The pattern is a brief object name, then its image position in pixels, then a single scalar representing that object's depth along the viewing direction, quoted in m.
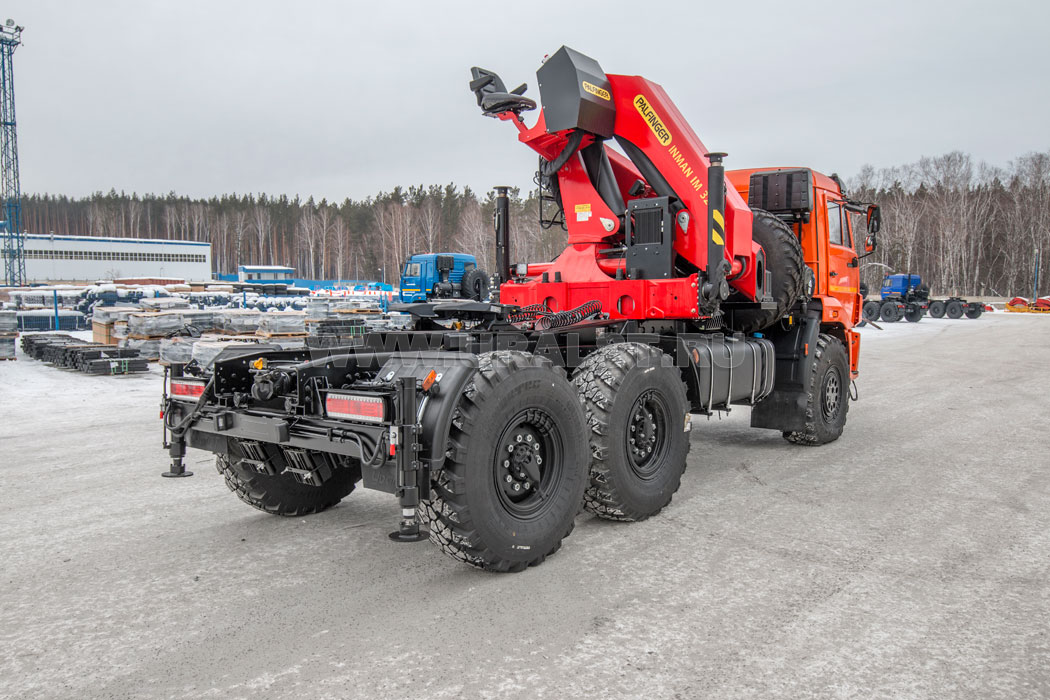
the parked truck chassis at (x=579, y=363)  3.85
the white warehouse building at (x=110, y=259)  78.56
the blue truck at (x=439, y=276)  23.34
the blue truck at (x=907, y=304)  36.38
